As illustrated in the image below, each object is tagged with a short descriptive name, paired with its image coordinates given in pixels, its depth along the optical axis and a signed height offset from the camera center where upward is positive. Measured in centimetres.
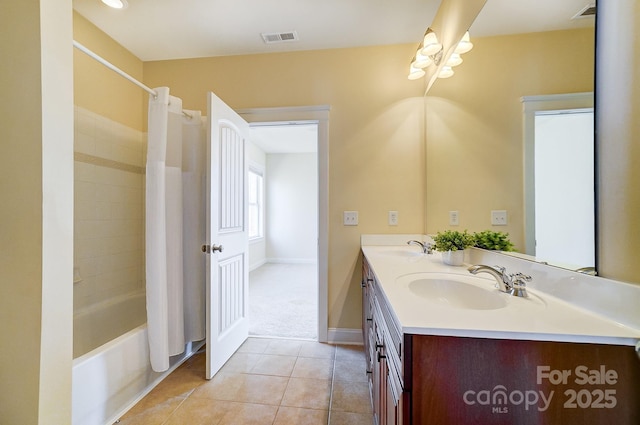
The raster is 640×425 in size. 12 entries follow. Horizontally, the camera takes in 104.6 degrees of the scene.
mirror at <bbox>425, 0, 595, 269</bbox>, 87 +52
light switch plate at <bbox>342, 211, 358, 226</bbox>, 220 -5
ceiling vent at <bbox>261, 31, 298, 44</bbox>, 203 +147
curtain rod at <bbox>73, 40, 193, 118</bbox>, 130 +86
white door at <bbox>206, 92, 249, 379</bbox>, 171 -18
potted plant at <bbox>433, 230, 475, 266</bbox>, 142 -19
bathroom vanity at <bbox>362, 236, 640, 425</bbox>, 60 -39
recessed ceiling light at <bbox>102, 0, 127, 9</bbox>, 170 +146
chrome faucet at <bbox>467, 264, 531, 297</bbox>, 92 -26
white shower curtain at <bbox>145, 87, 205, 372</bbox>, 159 -12
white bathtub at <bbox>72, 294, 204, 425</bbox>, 121 -92
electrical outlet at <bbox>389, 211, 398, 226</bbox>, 217 -5
